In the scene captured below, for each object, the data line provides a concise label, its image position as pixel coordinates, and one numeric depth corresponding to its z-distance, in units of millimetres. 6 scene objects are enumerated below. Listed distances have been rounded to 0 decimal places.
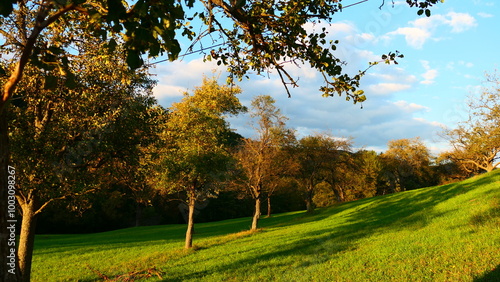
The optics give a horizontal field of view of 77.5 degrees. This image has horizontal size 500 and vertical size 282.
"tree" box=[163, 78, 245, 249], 21484
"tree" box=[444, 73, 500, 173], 35625
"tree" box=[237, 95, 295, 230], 32281
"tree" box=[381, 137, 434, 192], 75500
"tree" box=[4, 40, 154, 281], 10023
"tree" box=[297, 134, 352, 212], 44500
